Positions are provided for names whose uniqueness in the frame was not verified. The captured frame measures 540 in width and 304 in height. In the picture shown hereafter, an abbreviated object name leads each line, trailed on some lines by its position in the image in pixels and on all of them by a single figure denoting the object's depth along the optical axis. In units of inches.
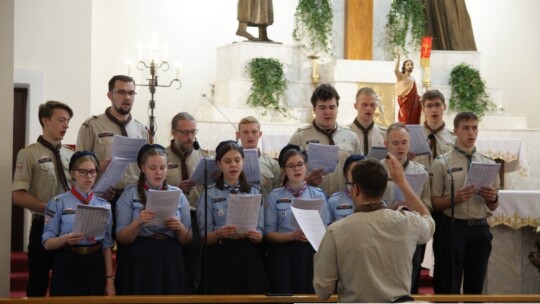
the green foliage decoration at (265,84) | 478.3
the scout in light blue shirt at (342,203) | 258.7
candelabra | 368.9
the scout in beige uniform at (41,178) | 255.4
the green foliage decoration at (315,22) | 504.1
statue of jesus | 374.6
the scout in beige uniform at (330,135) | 277.0
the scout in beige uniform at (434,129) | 293.9
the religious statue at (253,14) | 487.8
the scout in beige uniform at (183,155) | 272.2
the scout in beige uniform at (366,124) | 286.0
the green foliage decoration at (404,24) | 522.0
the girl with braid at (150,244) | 247.4
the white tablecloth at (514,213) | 315.9
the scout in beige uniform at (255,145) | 276.3
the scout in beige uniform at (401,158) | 265.3
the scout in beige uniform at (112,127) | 270.8
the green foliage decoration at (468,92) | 507.2
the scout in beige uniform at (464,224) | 276.1
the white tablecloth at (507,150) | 428.5
